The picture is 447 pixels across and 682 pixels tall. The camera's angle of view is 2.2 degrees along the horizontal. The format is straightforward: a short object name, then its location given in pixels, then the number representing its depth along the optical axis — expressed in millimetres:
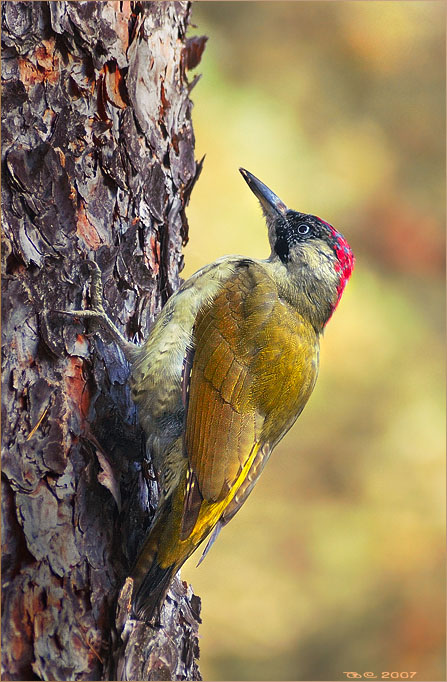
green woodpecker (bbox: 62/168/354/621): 7183
